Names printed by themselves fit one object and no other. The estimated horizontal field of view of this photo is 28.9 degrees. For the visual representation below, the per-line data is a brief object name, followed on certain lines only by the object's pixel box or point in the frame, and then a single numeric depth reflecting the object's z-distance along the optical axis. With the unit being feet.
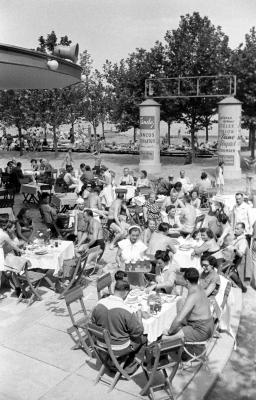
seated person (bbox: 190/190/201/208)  40.68
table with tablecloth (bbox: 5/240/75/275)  27.43
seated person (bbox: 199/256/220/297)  24.12
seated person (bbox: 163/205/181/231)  36.47
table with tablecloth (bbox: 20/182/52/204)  52.16
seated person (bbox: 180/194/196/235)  35.45
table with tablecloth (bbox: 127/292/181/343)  20.31
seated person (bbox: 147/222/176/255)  29.04
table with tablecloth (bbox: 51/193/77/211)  44.83
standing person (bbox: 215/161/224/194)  55.41
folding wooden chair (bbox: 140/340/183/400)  17.37
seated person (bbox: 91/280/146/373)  18.56
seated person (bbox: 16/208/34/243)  32.40
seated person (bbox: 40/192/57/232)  37.35
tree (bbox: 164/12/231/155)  87.76
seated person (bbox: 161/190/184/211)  39.81
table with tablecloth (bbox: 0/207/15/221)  38.90
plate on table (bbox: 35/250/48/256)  28.45
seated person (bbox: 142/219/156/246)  33.22
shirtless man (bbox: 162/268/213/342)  20.33
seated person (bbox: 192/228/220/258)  28.84
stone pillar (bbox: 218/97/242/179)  66.69
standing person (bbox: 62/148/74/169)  69.46
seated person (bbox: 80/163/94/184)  52.44
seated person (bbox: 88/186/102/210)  40.60
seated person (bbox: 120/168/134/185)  52.39
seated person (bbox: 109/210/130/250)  36.96
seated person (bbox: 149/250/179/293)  24.63
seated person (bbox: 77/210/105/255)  32.55
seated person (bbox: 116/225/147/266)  28.89
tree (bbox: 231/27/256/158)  83.97
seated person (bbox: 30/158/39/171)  67.40
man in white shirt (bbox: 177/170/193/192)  50.08
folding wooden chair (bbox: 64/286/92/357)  21.08
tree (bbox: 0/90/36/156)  102.78
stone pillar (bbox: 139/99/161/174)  75.51
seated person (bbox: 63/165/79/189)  53.42
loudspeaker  36.63
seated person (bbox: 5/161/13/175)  64.30
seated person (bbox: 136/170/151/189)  50.55
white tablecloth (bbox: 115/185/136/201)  48.57
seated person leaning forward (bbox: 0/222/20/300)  28.12
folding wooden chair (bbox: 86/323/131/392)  18.17
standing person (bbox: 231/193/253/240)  35.99
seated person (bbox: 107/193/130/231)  37.47
